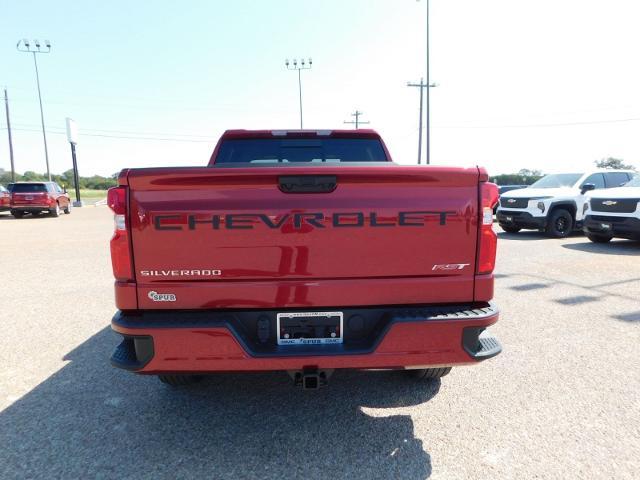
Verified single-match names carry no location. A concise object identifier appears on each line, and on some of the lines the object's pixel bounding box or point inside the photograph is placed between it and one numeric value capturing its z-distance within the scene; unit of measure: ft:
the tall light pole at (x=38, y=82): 124.65
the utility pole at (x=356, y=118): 187.43
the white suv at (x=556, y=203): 37.65
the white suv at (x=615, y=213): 29.63
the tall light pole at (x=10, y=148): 156.24
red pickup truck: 7.02
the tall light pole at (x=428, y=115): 91.27
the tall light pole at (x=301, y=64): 159.74
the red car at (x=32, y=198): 63.26
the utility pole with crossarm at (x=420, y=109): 114.32
